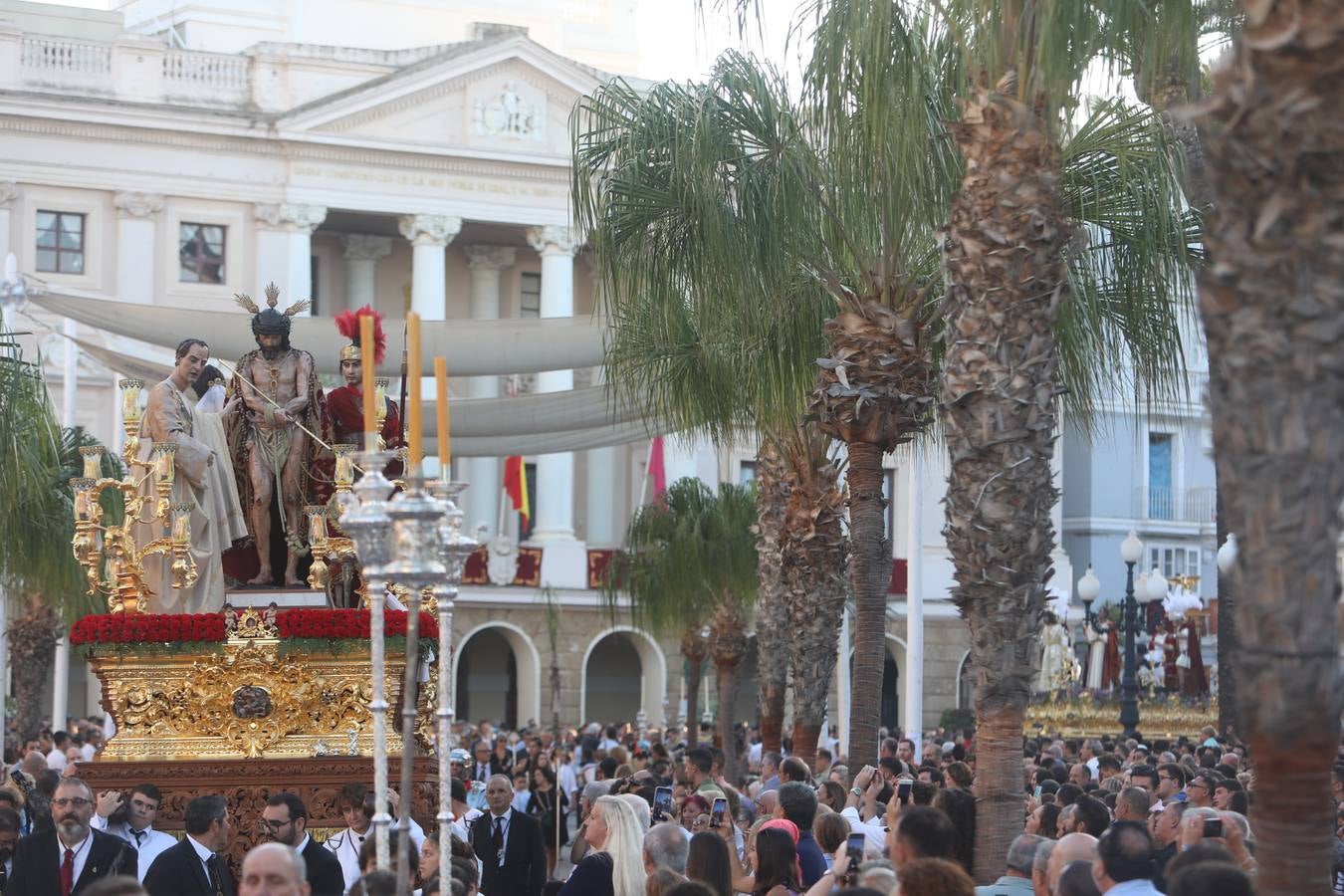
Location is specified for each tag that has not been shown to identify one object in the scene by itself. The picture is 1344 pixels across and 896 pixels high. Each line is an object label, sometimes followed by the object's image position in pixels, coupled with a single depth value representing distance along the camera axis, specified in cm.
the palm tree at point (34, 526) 1892
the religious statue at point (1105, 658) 3775
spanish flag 5022
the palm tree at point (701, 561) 3466
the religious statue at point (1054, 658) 4081
